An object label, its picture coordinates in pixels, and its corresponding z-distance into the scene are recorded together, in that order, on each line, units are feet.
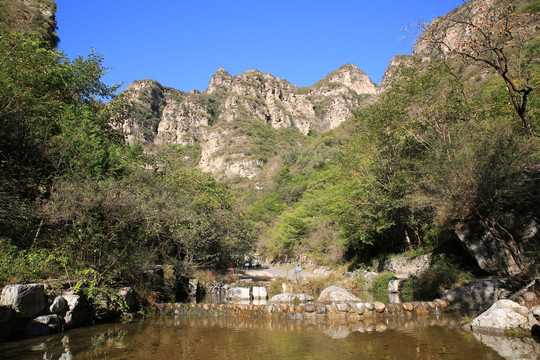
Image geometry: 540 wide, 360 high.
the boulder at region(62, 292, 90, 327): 27.76
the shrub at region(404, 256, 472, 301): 43.50
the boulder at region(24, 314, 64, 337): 24.80
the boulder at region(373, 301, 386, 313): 34.25
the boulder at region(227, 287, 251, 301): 56.96
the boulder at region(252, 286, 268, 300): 56.80
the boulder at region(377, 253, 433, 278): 59.52
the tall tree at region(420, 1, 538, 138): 32.68
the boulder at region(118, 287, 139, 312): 33.22
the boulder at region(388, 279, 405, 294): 54.03
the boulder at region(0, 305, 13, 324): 22.37
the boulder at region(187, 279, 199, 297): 55.52
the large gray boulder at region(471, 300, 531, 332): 23.96
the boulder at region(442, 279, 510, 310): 33.60
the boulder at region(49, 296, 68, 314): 26.50
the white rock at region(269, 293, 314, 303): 46.37
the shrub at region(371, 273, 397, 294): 59.21
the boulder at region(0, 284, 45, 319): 23.03
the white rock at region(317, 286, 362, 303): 42.69
